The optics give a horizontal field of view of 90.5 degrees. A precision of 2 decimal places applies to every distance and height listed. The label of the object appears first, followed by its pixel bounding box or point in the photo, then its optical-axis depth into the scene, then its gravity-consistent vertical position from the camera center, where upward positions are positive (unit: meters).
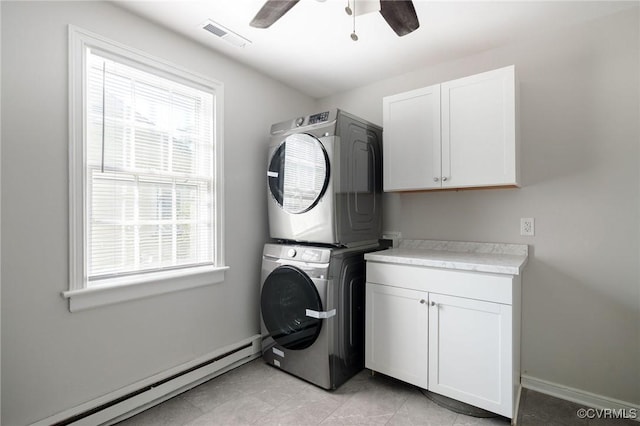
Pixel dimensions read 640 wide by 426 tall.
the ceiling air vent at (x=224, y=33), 2.04 +1.21
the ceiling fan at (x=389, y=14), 1.35 +0.89
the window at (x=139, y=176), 1.72 +0.24
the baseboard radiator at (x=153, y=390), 1.68 -1.09
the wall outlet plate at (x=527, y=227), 2.16 -0.10
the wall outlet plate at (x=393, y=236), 2.73 -0.21
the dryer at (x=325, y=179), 2.20 +0.25
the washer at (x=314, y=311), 2.13 -0.70
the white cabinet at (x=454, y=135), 1.95 +0.53
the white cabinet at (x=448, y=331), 1.71 -0.72
